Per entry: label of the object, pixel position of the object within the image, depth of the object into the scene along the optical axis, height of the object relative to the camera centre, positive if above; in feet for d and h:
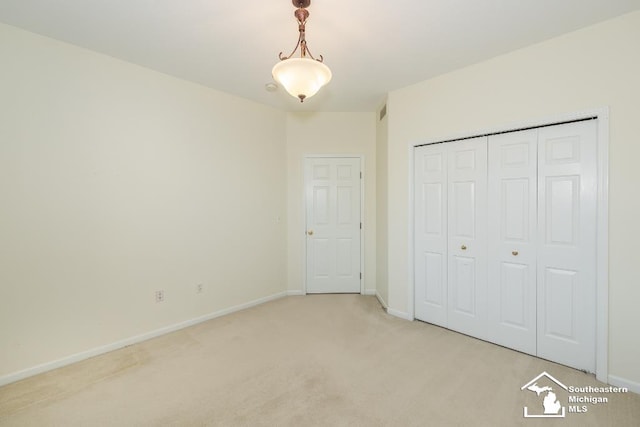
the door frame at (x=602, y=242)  6.84 -0.79
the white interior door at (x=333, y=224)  13.92 -0.70
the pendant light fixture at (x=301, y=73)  5.58 +2.82
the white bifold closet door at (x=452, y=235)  9.21 -0.87
